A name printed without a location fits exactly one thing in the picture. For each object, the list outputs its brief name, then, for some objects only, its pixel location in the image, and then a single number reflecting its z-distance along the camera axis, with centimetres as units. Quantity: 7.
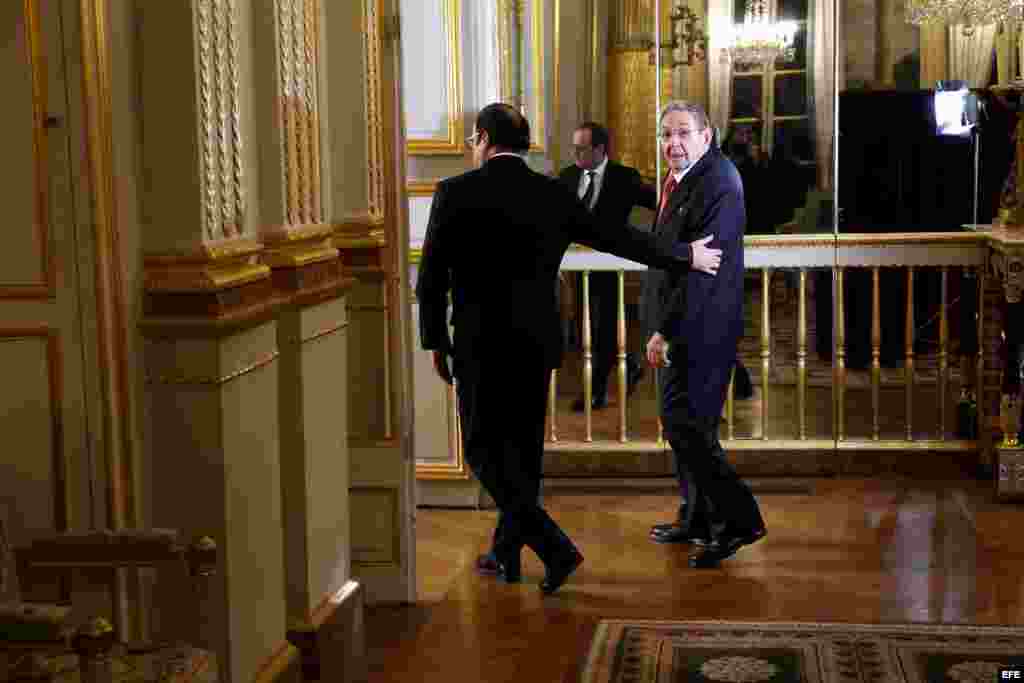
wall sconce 628
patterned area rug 380
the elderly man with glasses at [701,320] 467
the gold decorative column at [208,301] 291
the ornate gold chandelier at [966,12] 597
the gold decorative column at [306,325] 347
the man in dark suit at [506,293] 435
